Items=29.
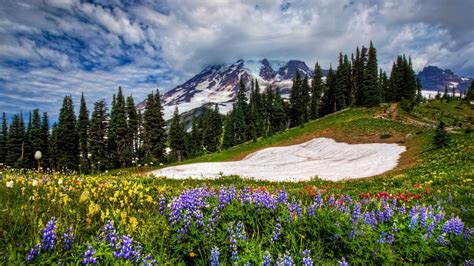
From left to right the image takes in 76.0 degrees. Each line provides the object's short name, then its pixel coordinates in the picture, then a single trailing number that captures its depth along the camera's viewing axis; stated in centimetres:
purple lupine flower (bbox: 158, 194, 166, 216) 548
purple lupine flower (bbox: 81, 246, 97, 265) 349
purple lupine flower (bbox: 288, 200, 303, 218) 550
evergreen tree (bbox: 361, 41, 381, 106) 7595
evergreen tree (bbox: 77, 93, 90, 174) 7688
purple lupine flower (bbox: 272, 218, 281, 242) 491
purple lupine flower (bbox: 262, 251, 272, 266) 361
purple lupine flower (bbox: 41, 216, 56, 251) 357
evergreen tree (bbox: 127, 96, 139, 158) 7594
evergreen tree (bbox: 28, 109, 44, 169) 7331
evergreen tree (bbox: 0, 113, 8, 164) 8050
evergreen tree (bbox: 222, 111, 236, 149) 9931
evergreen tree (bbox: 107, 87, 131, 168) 7313
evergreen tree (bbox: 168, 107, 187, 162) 9306
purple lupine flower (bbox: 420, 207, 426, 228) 554
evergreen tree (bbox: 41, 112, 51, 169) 7391
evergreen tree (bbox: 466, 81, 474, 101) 8525
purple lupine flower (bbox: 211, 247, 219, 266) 377
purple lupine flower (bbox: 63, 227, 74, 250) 382
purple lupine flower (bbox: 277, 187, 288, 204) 613
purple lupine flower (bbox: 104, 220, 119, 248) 390
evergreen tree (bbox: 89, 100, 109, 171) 7381
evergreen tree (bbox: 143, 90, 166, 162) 7006
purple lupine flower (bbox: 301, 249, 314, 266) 352
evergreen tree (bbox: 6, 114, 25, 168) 7412
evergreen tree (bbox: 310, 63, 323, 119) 10750
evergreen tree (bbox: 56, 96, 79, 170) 6975
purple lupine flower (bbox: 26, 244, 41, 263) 337
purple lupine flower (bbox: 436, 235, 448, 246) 527
